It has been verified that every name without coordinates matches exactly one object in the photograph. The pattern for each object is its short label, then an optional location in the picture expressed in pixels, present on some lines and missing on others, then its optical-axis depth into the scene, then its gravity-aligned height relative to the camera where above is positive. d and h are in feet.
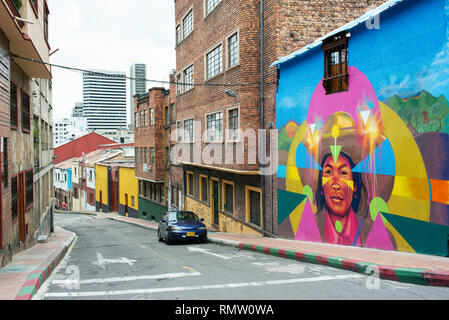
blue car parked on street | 54.90 -10.55
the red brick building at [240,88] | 50.03 +8.95
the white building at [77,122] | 590.63 +42.16
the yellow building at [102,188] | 157.89 -14.84
